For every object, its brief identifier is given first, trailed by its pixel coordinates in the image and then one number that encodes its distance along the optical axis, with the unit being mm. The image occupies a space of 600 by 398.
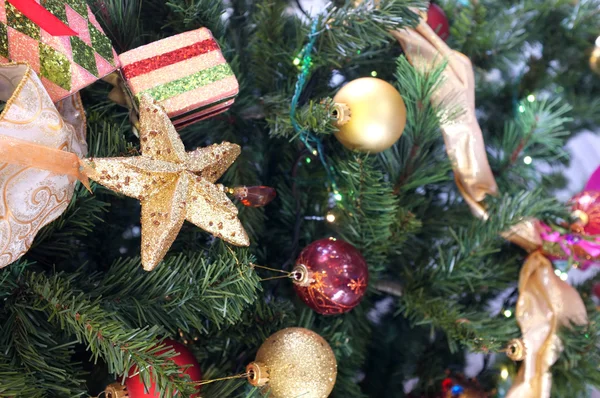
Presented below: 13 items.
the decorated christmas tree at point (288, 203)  383
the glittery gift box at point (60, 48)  372
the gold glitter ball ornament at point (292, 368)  469
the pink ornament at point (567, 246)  590
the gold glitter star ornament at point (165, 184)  383
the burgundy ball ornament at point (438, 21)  659
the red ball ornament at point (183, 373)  421
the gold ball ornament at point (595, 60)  761
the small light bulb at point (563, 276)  628
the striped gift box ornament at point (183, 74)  425
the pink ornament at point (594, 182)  676
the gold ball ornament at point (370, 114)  503
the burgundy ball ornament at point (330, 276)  504
